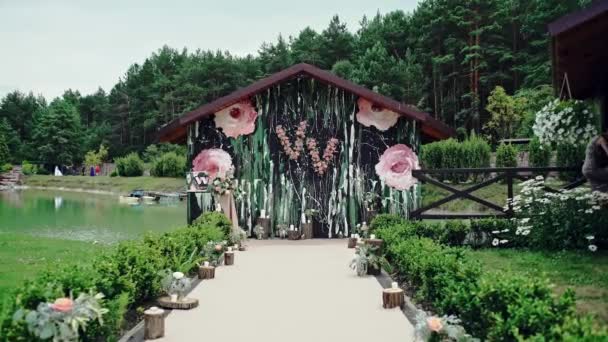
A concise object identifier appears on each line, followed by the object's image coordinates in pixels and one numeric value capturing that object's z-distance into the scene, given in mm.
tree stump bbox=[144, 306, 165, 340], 5180
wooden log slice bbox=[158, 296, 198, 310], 6434
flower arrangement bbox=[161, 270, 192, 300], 6453
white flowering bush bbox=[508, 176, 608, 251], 8750
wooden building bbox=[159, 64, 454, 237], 13070
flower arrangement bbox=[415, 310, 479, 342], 4168
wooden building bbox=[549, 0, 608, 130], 7047
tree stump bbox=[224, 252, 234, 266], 9703
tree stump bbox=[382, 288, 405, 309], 6348
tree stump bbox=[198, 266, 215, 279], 8336
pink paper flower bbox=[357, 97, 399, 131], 13086
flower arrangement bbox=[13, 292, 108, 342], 3846
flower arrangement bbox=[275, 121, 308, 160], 13102
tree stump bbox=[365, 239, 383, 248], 8655
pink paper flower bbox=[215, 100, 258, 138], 13172
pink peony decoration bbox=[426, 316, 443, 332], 4156
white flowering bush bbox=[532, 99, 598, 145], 9797
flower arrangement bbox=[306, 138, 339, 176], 13086
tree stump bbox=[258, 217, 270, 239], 13133
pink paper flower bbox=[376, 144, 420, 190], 12969
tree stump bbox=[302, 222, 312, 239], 13102
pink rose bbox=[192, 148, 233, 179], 13148
